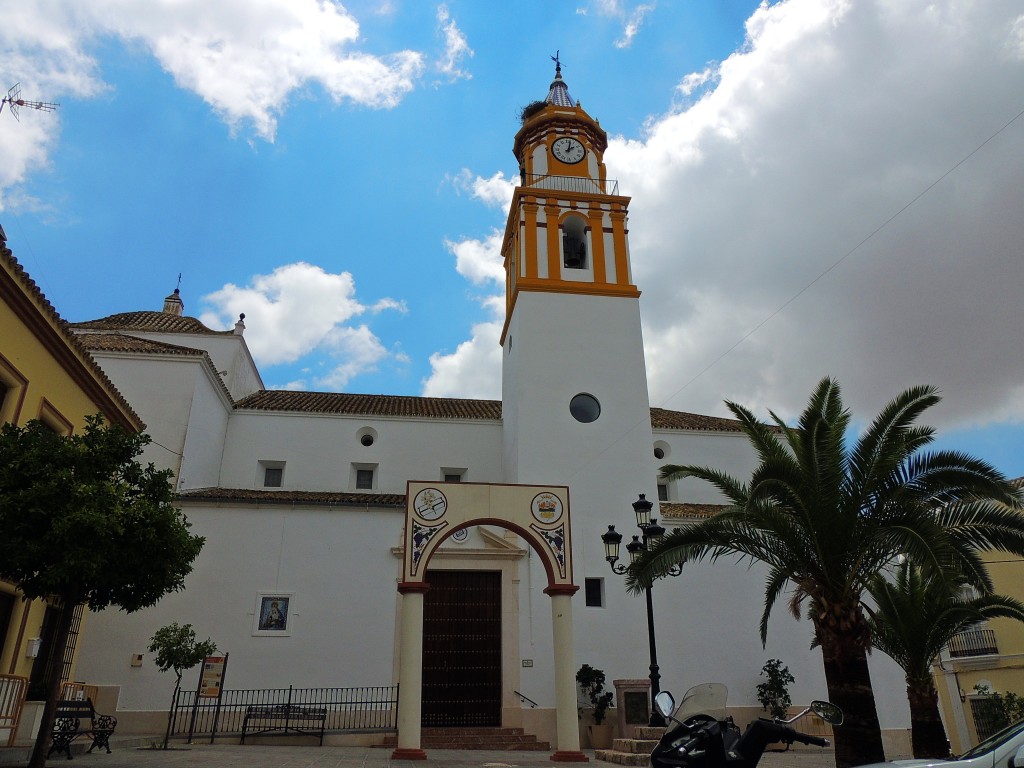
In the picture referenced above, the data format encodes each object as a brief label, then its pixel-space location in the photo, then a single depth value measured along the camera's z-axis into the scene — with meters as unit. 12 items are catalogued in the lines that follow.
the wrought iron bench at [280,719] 14.62
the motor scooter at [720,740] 4.58
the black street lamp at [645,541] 11.65
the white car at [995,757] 4.29
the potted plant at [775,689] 17.25
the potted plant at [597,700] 15.91
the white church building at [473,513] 16.30
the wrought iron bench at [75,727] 10.27
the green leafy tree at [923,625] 11.58
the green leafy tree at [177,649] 13.27
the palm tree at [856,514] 9.52
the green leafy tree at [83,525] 8.52
